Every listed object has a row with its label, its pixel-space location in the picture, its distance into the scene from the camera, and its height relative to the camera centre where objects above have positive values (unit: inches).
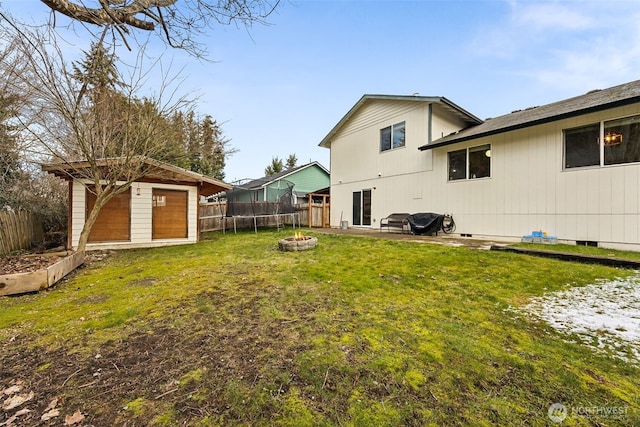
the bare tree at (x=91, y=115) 192.9 +82.4
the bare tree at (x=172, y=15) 125.1 +104.9
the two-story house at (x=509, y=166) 230.8 +56.3
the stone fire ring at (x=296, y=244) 257.4 -31.3
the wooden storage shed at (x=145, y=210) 289.7 +2.6
